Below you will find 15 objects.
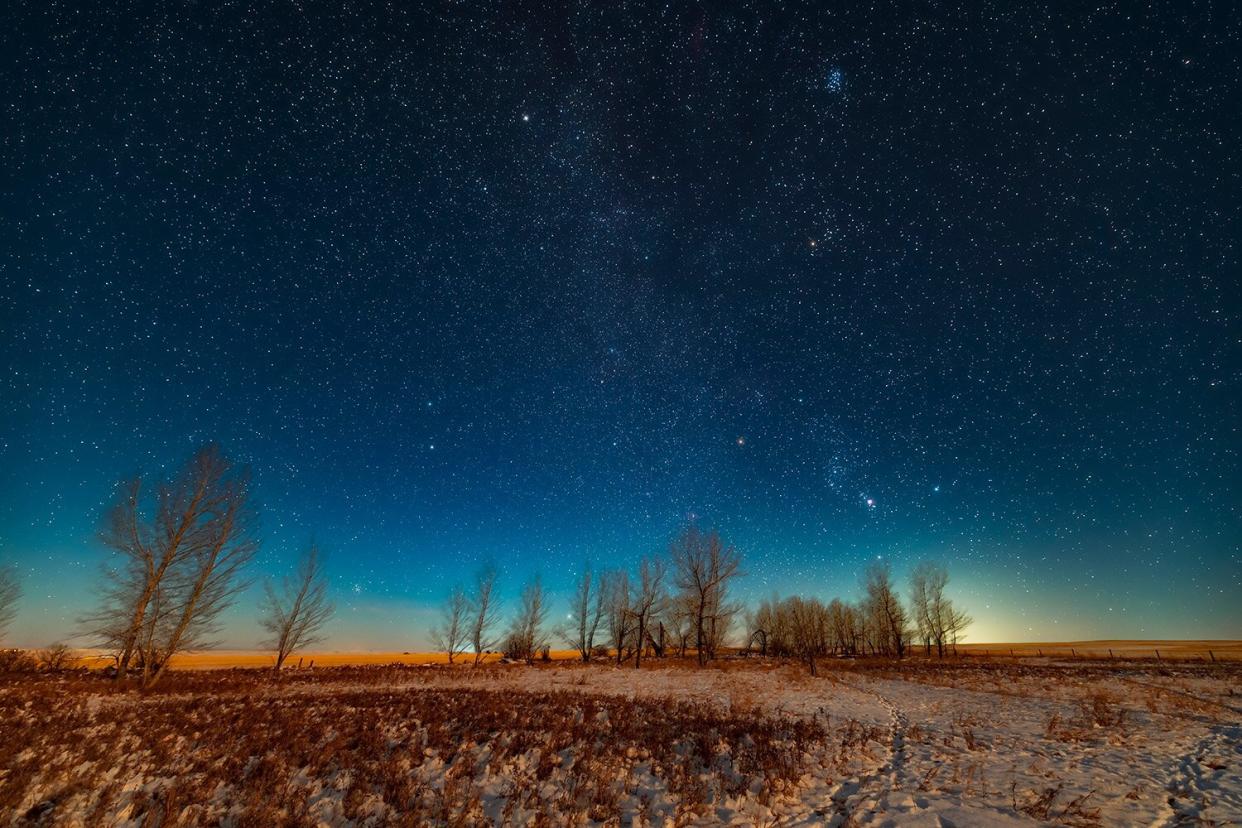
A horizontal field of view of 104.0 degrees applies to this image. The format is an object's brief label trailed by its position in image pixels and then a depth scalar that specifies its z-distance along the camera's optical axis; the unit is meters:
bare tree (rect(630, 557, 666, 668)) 51.56
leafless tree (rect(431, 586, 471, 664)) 63.31
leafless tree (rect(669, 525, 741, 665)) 46.09
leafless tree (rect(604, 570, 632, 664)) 55.58
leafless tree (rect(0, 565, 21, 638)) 33.78
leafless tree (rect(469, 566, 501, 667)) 61.65
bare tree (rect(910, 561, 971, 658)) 69.00
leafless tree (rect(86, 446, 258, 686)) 23.67
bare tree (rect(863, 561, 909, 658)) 66.94
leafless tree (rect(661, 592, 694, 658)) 57.22
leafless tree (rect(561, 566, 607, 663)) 62.84
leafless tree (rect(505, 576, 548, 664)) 64.88
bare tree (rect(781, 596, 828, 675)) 78.59
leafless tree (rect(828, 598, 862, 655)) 90.88
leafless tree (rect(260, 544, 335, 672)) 42.16
